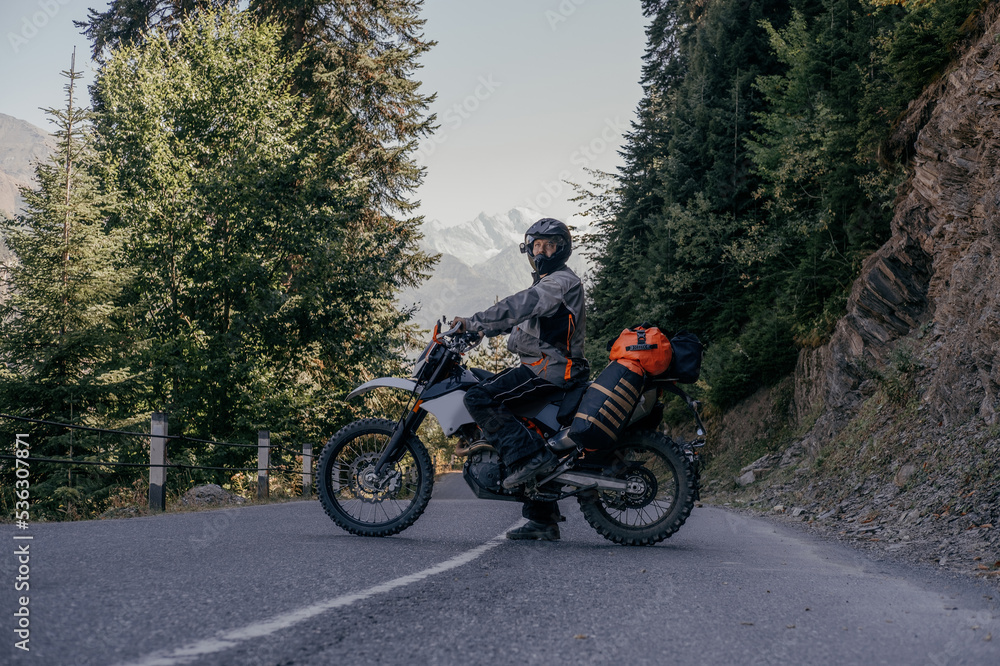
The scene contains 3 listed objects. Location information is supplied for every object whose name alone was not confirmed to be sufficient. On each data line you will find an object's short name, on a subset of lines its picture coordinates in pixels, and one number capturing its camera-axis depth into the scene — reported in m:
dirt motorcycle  5.86
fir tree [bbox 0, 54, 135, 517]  15.27
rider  5.72
